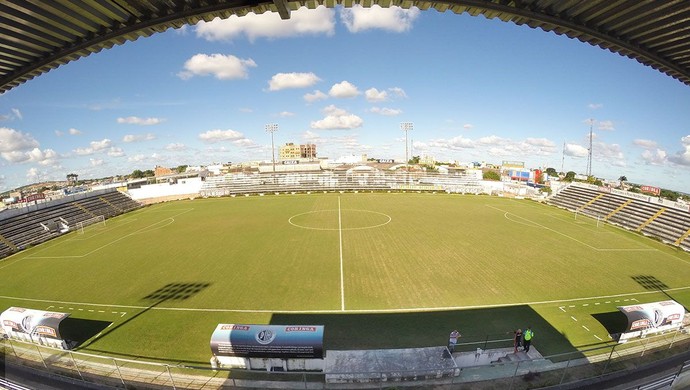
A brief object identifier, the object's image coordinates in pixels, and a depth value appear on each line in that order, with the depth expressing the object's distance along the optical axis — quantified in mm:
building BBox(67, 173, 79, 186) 108250
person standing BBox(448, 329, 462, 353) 13328
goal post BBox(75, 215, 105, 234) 42544
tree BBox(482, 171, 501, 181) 110125
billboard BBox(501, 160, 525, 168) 148788
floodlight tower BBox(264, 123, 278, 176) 85812
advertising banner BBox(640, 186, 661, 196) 49188
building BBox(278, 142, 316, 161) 197375
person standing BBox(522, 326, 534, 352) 13469
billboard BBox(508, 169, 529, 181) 108625
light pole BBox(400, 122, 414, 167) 85606
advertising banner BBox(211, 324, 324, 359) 12008
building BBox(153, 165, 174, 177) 140875
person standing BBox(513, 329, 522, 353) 13498
